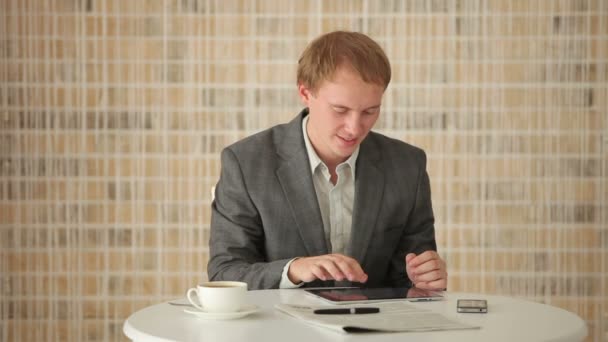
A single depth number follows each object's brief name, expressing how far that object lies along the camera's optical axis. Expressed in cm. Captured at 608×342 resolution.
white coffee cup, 272
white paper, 259
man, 335
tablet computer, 294
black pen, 276
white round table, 255
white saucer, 271
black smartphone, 283
